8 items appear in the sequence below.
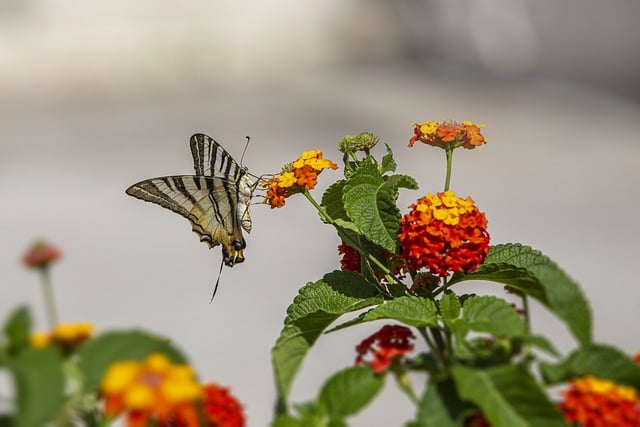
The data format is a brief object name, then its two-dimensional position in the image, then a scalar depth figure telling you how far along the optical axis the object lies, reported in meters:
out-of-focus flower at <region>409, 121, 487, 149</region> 1.47
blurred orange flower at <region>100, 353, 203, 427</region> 1.30
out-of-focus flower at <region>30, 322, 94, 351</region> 1.32
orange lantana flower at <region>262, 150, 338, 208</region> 1.46
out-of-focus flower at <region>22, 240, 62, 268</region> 1.32
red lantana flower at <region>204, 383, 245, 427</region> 1.34
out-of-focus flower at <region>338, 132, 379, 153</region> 1.47
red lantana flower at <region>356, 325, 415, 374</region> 1.36
